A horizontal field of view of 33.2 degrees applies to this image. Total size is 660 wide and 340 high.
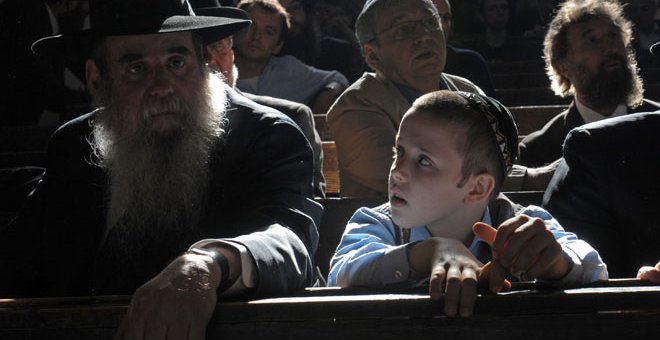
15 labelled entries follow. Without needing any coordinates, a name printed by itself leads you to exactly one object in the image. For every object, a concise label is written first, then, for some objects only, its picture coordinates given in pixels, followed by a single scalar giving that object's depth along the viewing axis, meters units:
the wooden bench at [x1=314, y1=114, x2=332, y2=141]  6.08
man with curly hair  5.02
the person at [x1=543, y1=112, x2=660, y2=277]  3.16
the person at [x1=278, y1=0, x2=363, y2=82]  8.08
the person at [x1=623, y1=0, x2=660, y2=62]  10.06
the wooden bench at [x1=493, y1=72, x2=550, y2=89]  8.87
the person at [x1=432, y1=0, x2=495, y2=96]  6.57
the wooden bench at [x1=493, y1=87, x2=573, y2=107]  7.82
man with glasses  4.50
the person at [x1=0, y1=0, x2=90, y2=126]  7.11
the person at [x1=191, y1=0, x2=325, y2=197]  4.88
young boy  2.35
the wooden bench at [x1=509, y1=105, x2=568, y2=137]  6.11
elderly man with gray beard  3.13
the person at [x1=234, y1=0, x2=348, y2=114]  6.39
